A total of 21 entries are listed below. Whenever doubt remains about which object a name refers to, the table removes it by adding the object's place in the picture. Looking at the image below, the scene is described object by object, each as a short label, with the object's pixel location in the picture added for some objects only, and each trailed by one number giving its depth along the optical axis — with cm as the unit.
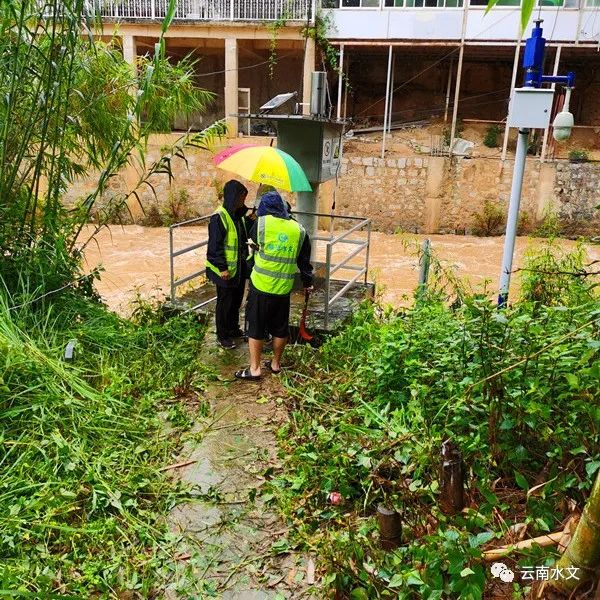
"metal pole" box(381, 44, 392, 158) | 1565
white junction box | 473
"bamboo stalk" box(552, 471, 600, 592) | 186
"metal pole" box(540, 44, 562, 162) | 1472
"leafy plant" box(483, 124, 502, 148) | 1706
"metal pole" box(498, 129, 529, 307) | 493
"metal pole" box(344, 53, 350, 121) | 1920
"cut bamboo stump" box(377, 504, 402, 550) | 250
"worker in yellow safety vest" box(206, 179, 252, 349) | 498
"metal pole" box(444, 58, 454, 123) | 1865
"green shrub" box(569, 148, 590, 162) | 1527
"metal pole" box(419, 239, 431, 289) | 588
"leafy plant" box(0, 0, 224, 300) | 450
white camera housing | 559
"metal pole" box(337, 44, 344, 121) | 1573
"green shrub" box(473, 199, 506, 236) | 1581
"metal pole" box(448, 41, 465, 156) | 1552
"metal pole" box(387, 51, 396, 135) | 1831
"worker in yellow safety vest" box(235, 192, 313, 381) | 441
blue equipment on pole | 474
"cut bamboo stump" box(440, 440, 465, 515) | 254
